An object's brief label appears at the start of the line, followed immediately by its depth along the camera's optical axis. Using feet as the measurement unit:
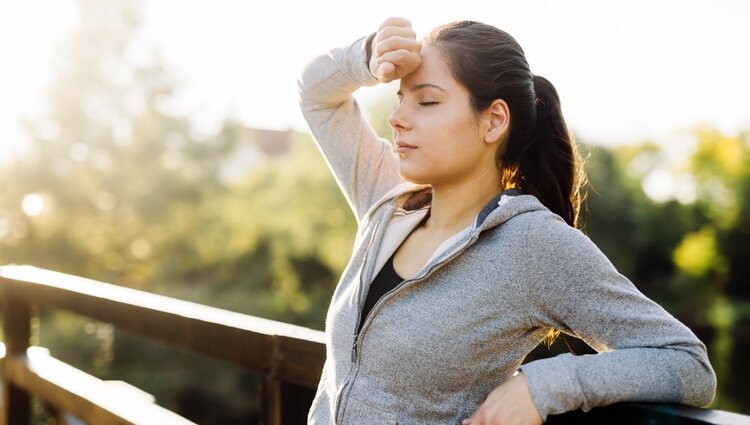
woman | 3.43
